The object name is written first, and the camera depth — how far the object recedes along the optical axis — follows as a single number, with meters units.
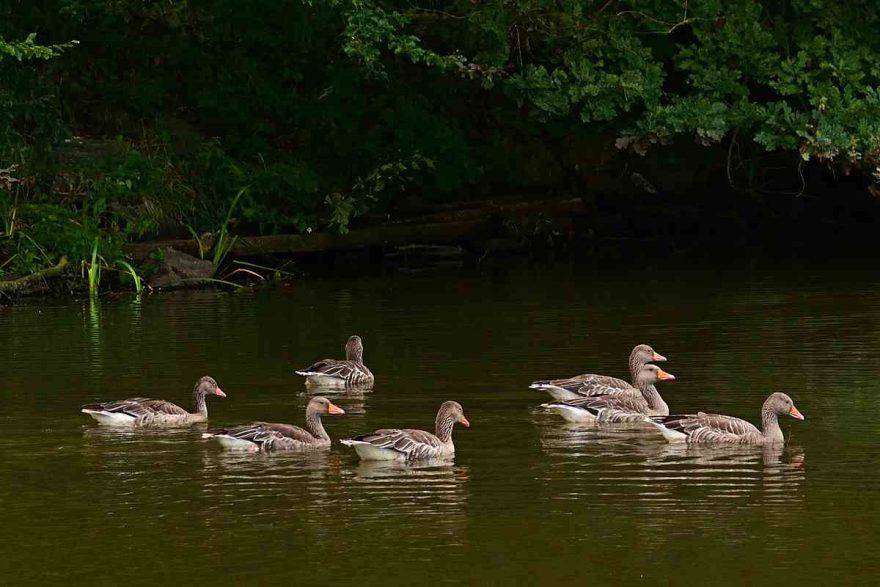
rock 32.53
